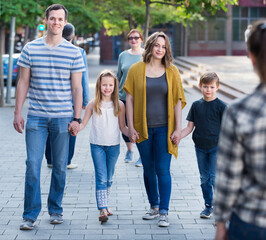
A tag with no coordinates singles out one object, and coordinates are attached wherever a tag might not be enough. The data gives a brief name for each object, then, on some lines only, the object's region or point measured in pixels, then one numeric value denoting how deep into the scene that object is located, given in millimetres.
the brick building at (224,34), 70653
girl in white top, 8489
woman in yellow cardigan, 8172
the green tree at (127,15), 49843
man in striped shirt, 7886
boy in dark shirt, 8216
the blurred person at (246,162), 3556
